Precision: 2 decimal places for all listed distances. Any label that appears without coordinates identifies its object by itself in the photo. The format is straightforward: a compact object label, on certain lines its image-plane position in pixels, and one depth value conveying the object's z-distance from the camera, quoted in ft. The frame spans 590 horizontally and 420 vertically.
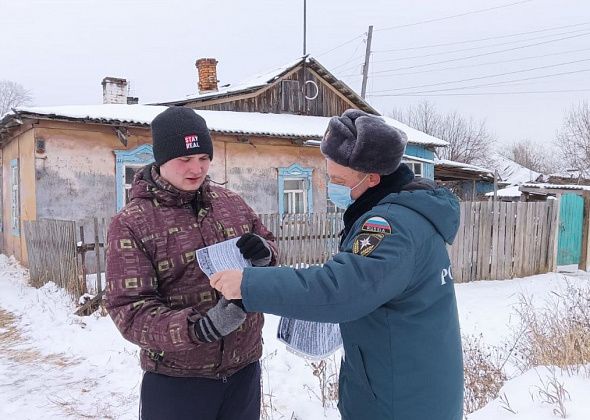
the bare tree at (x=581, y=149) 95.50
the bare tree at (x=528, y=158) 177.06
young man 5.84
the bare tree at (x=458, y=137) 124.47
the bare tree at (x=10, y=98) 156.15
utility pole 88.84
